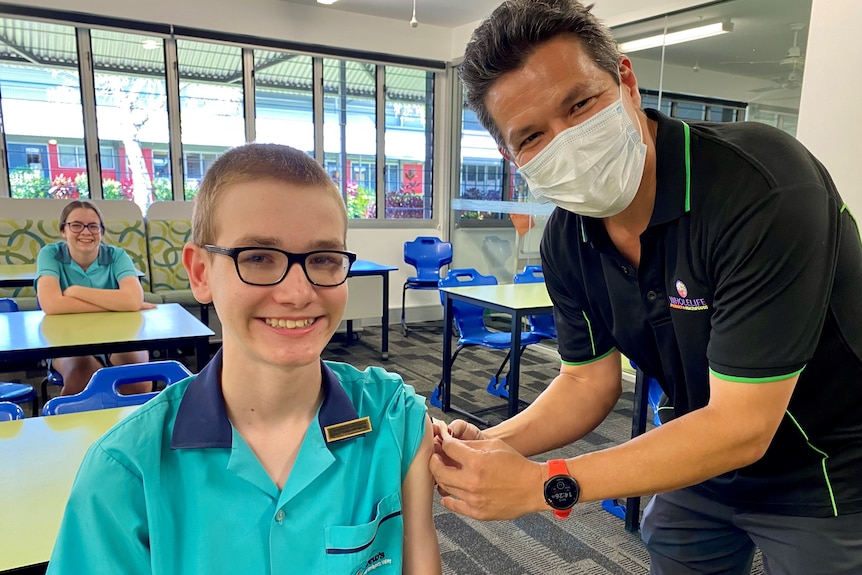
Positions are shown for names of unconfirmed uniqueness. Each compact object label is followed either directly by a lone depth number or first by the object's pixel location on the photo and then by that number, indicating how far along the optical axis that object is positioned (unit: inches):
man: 35.3
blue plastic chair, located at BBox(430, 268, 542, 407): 147.2
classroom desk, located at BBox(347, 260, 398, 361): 195.3
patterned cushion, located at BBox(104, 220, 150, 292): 201.0
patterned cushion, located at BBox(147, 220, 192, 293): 208.2
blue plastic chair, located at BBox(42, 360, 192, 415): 68.2
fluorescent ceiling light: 153.1
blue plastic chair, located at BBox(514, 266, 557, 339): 152.0
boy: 32.8
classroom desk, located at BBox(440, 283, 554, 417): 126.6
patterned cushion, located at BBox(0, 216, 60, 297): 189.0
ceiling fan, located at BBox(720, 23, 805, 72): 133.1
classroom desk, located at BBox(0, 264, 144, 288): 155.2
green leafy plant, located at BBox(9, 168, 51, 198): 202.8
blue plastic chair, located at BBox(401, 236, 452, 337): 248.8
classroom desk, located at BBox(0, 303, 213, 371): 86.5
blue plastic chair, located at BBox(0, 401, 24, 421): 63.6
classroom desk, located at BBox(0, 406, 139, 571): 39.1
